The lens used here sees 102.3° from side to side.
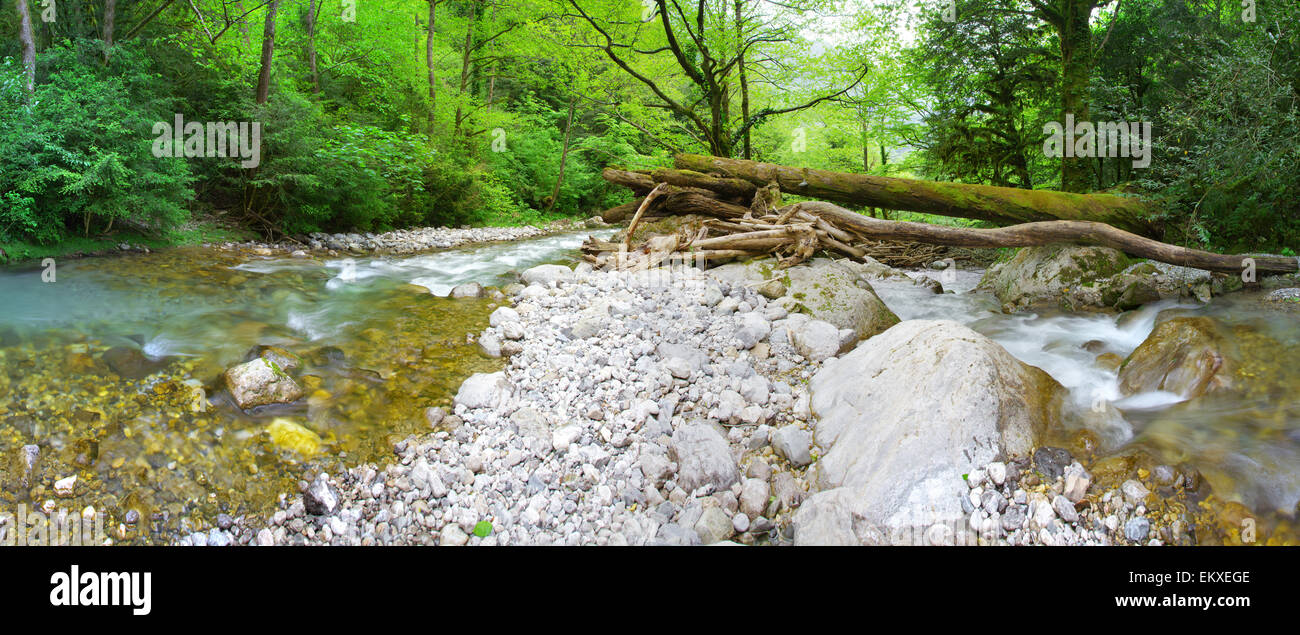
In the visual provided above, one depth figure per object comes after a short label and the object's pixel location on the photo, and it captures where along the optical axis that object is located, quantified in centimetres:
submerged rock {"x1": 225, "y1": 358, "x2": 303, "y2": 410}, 382
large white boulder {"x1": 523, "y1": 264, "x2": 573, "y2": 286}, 739
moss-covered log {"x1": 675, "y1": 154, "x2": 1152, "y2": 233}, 751
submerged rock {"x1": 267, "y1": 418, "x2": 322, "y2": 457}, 349
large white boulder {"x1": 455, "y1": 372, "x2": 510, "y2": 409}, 418
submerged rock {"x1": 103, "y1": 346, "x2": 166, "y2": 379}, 402
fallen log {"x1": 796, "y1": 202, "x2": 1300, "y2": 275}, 586
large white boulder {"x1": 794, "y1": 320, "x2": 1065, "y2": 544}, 286
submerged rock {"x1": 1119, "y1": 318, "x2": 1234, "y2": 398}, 381
